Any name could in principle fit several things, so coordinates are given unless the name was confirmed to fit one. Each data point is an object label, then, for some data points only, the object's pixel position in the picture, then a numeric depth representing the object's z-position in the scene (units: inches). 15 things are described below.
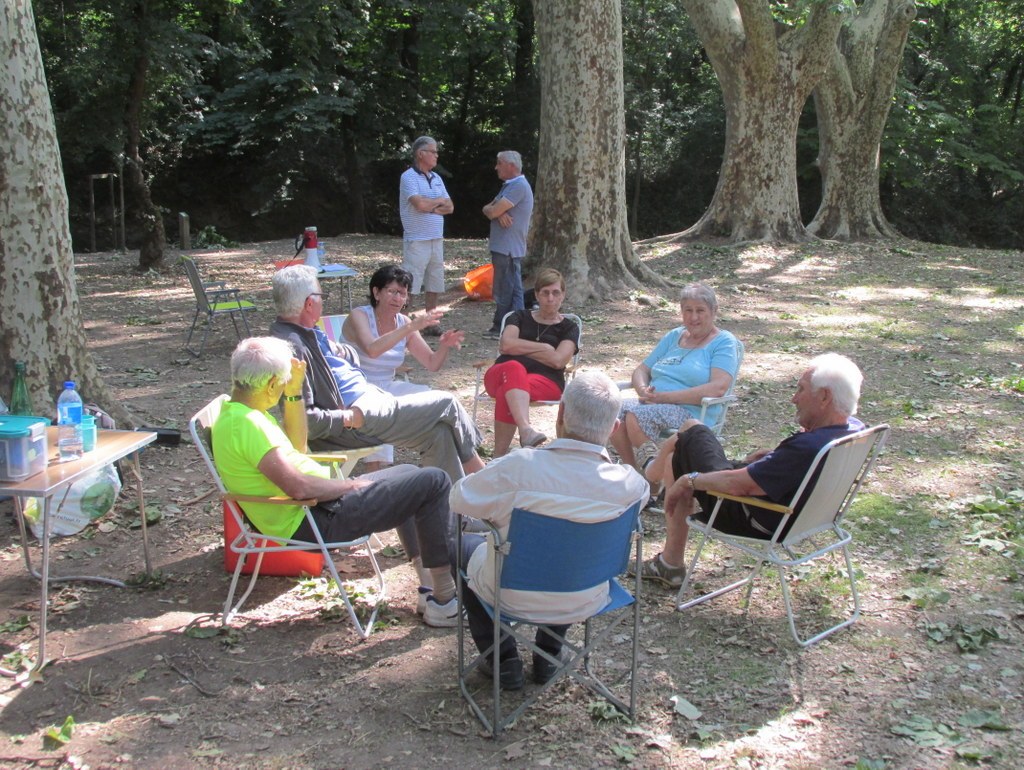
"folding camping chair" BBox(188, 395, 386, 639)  138.0
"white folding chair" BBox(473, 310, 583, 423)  209.9
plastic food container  124.9
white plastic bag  172.6
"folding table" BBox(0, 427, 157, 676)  124.2
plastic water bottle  136.6
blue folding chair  111.0
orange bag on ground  412.2
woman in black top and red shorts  204.4
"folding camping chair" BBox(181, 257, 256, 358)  319.9
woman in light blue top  185.8
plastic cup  142.3
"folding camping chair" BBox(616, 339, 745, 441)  182.5
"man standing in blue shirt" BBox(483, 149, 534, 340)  338.0
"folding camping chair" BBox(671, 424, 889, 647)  134.3
